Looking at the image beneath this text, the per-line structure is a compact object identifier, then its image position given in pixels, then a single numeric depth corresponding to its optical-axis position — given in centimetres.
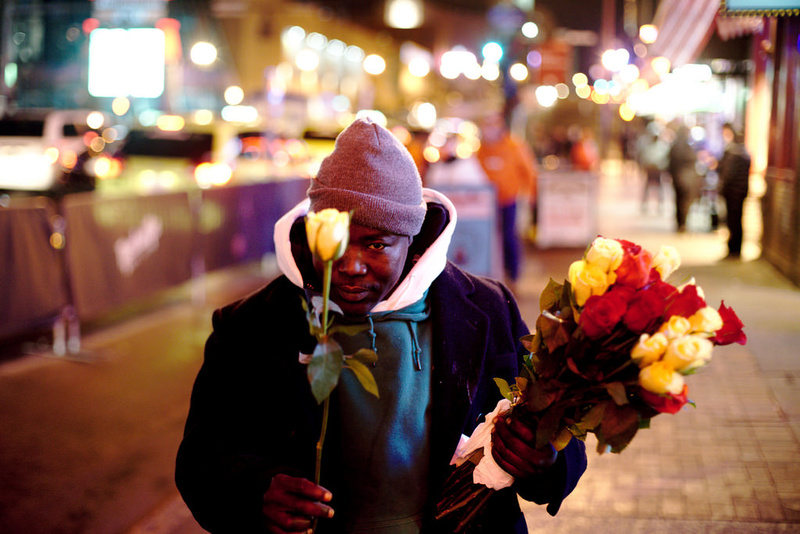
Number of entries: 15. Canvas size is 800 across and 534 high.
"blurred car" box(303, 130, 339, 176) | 2198
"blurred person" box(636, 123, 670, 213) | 2191
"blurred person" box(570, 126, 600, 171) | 1670
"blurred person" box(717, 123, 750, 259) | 1324
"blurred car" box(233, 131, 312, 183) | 1850
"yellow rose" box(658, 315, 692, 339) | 163
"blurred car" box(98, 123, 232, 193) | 1670
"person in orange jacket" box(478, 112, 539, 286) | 1117
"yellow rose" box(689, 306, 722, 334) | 164
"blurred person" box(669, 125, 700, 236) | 1700
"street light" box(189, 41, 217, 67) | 3030
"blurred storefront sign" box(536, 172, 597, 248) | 1548
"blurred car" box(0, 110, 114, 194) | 1530
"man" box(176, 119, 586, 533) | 214
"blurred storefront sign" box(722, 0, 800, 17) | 560
